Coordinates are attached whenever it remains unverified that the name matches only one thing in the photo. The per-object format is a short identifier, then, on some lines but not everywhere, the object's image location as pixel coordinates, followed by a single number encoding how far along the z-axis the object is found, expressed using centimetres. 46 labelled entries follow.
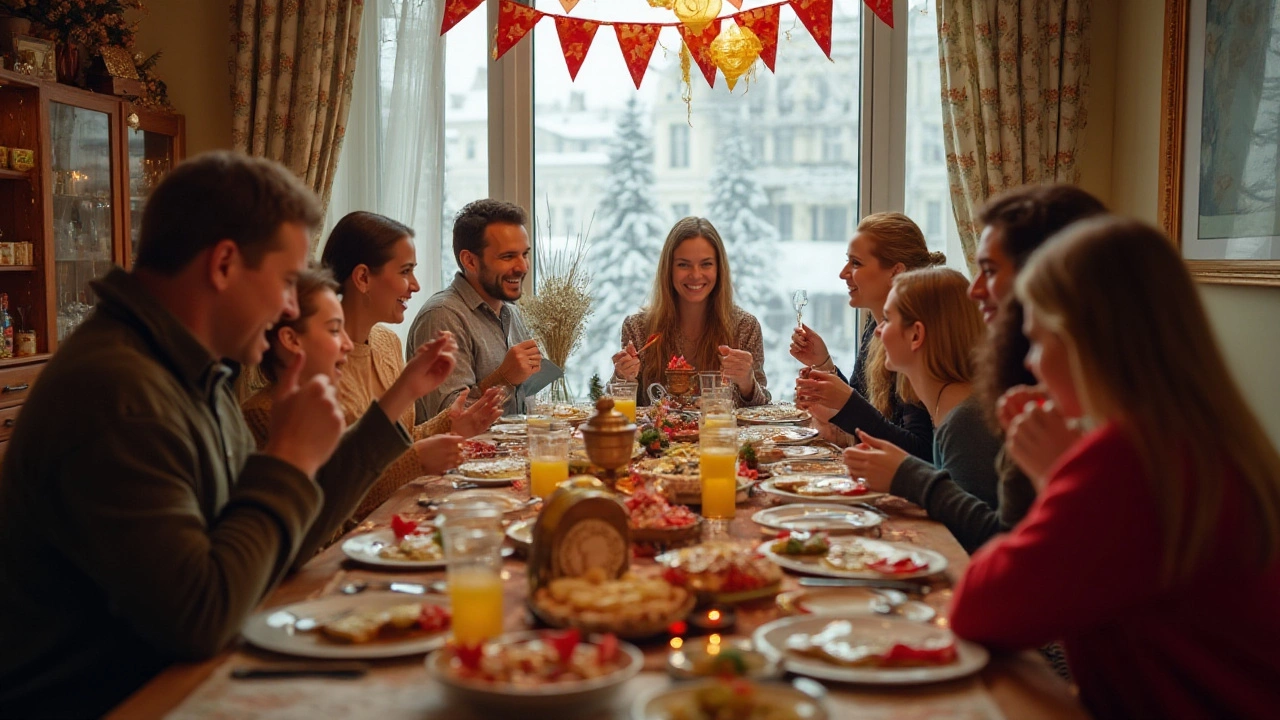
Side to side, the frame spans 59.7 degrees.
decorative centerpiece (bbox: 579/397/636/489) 207
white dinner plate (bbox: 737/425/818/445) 327
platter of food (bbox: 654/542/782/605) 153
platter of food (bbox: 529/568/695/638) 138
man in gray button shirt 425
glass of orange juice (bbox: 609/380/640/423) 327
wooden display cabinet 410
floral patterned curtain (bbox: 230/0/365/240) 494
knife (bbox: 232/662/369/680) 129
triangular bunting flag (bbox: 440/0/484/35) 417
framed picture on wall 354
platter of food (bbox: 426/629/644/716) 114
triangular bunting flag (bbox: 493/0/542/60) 449
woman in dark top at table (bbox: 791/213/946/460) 304
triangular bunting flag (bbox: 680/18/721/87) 429
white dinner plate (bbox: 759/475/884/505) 229
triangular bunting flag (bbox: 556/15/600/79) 459
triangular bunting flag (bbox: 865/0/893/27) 403
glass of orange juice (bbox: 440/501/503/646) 139
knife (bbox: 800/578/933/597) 164
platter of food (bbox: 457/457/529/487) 261
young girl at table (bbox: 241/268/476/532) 226
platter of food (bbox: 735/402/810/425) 378
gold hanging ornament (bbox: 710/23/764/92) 409
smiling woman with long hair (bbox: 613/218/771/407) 470
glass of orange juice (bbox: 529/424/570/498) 231
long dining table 119
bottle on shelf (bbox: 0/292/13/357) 405
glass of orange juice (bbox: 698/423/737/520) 219
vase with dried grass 435
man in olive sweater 135
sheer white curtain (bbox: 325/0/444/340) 519
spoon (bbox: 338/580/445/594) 162
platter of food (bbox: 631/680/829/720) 109
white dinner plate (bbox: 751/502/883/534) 205
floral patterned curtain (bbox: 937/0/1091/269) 482
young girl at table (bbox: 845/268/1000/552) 212
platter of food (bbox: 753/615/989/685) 126
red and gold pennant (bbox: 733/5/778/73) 434
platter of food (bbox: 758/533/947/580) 171
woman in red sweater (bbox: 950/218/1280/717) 121
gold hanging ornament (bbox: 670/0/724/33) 353
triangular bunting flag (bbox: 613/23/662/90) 457
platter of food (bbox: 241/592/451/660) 135
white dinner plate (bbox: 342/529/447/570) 176
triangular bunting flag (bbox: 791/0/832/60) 425
